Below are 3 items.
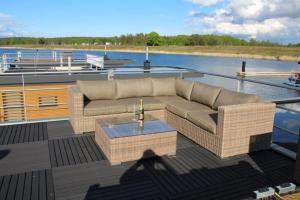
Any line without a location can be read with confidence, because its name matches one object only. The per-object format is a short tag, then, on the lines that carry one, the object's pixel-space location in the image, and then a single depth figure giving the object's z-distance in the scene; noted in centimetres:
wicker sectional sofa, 315
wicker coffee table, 295
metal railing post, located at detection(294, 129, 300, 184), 250
